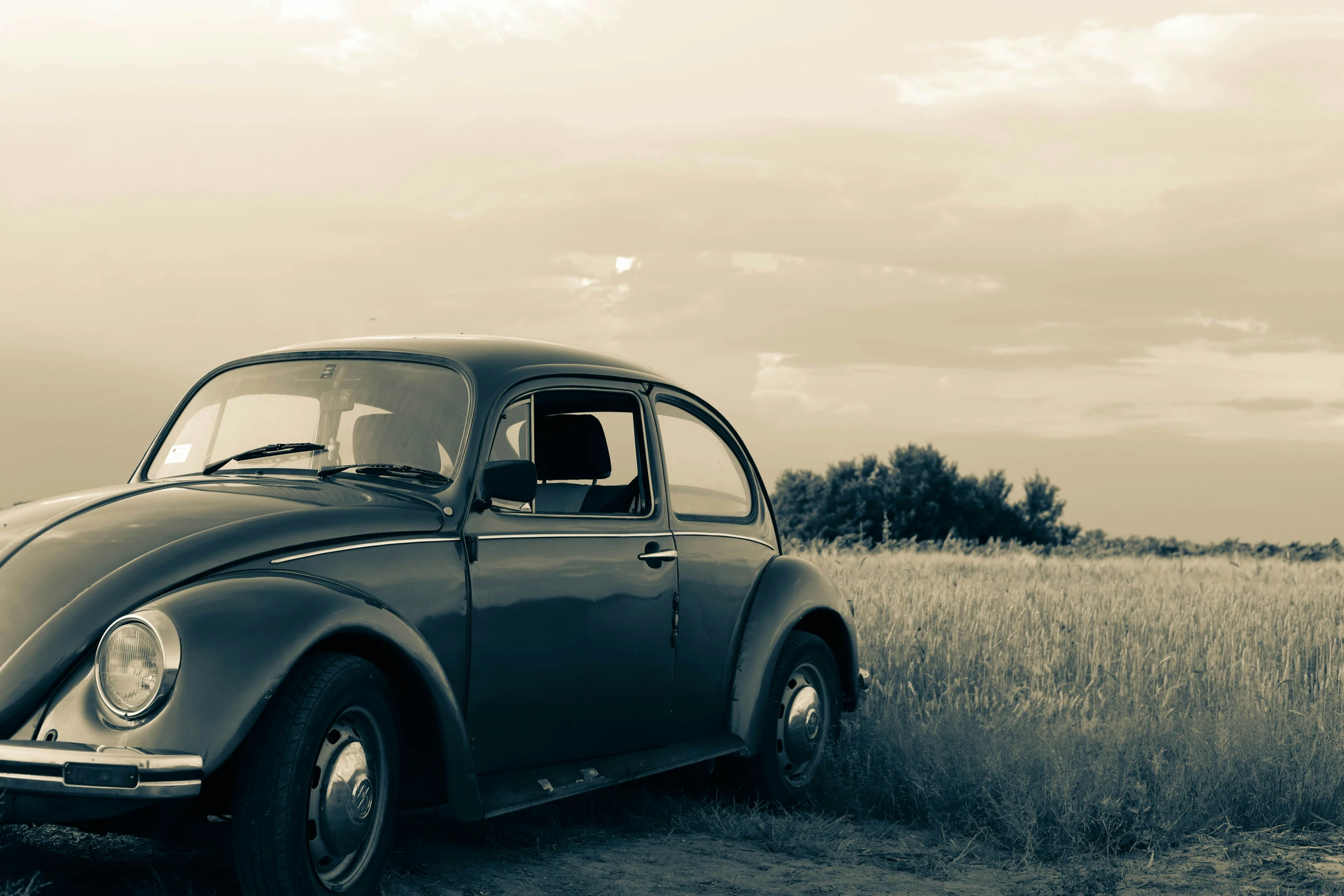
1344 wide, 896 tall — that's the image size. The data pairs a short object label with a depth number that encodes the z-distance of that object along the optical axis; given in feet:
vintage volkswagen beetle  12.91
